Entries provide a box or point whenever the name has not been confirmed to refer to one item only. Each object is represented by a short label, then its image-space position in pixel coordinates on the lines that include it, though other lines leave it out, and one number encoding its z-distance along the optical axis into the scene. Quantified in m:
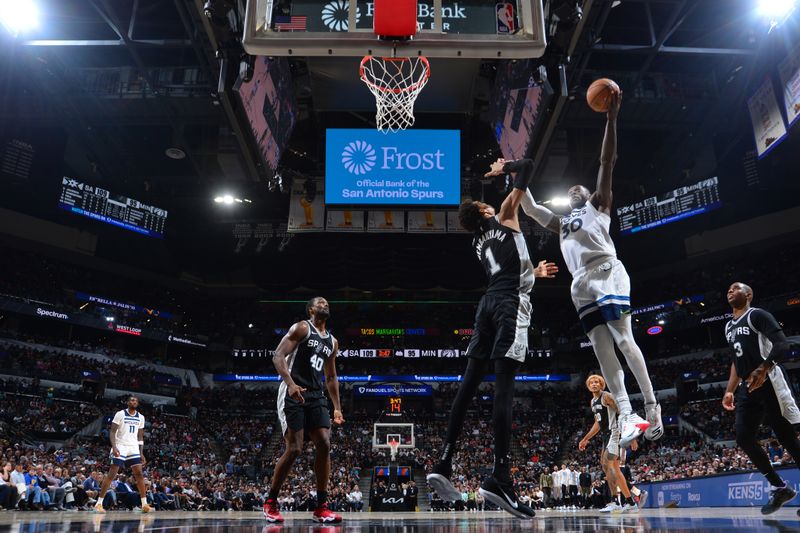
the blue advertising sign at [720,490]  9.85
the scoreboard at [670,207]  21.31
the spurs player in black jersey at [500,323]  4.33
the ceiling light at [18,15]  12.21
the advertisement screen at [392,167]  15.24
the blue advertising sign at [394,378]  36.31
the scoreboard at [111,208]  22.78
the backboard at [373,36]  6.52
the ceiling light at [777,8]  12.21
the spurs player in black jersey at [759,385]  5.53
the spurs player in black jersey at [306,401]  5.41
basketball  4.59
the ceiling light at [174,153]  19.72
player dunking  4.27
